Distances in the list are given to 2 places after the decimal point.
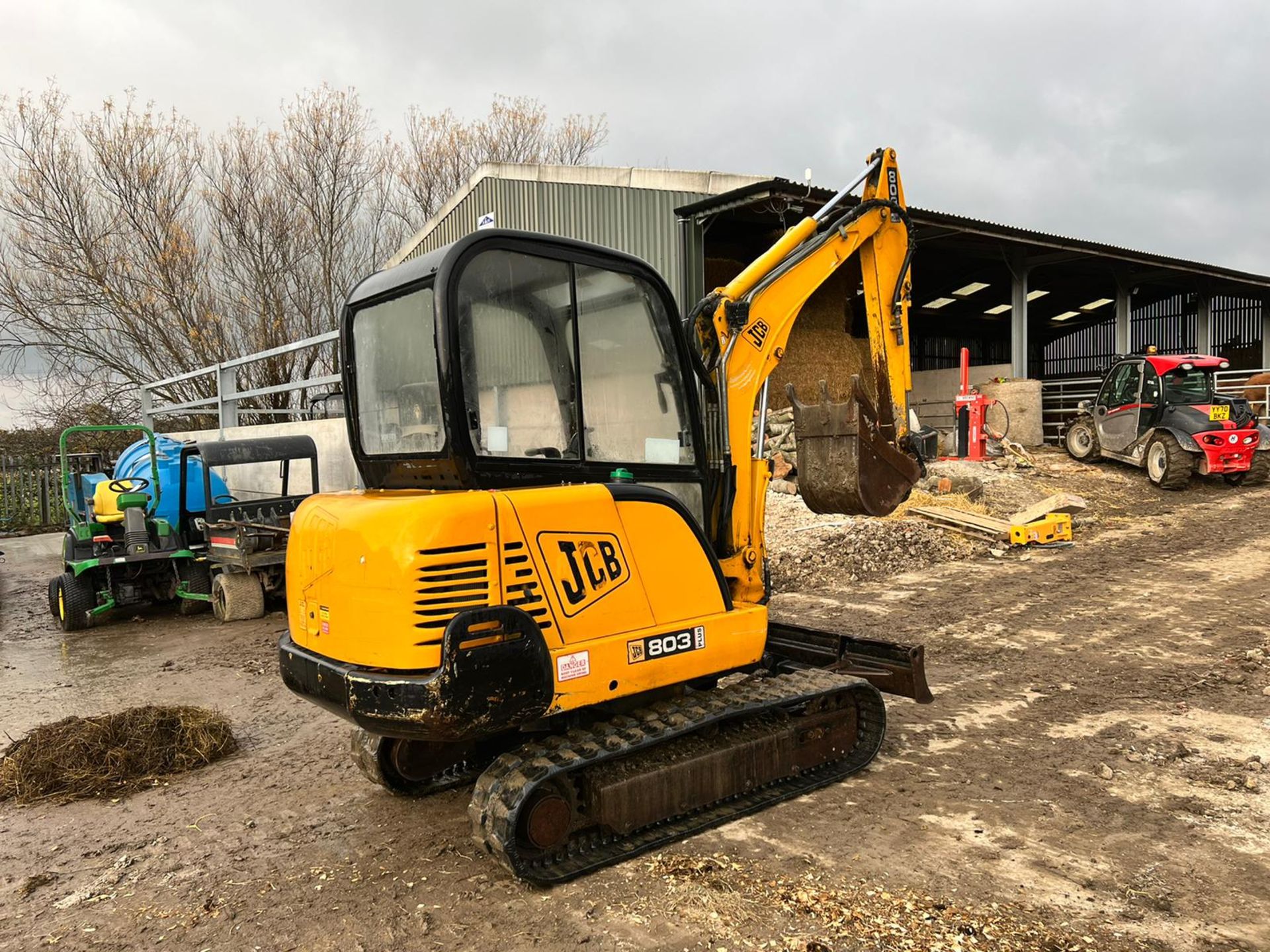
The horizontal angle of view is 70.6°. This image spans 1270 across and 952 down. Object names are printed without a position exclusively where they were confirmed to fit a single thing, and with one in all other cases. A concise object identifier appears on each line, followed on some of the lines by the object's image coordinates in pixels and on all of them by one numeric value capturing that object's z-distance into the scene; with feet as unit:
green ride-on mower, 31.48
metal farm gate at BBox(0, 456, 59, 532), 66.85
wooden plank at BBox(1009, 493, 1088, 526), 37.76
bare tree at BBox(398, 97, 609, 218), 108.17
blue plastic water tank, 34.68
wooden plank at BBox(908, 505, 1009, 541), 36.24
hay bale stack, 56.39
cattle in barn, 62.13
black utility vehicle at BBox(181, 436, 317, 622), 30.27
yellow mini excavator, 10.96
